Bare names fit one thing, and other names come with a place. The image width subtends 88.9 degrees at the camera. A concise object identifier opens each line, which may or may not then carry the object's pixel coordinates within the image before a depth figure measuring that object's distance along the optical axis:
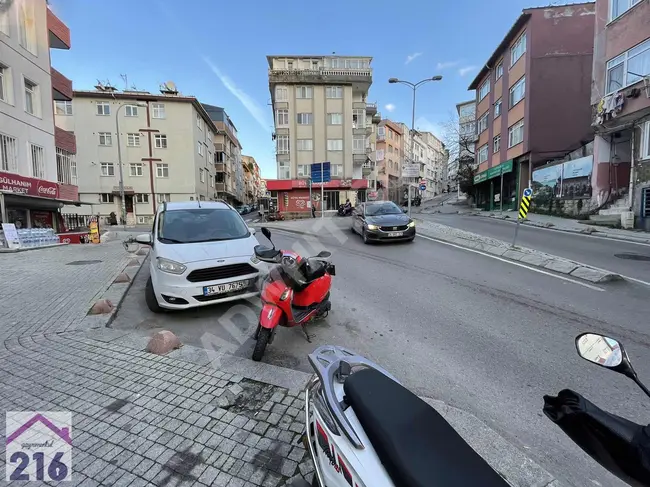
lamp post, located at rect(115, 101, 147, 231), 34.99
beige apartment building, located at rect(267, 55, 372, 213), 39.38
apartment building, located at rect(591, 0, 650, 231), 14.94
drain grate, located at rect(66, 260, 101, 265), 10.00
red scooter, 3.78
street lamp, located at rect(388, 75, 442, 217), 24.44
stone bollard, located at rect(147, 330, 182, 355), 3.97
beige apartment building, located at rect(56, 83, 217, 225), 37.06
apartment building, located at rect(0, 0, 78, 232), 16.56
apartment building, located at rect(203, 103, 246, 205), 53.94
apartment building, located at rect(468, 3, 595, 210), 23.61
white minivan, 4.93
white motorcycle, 1.18
